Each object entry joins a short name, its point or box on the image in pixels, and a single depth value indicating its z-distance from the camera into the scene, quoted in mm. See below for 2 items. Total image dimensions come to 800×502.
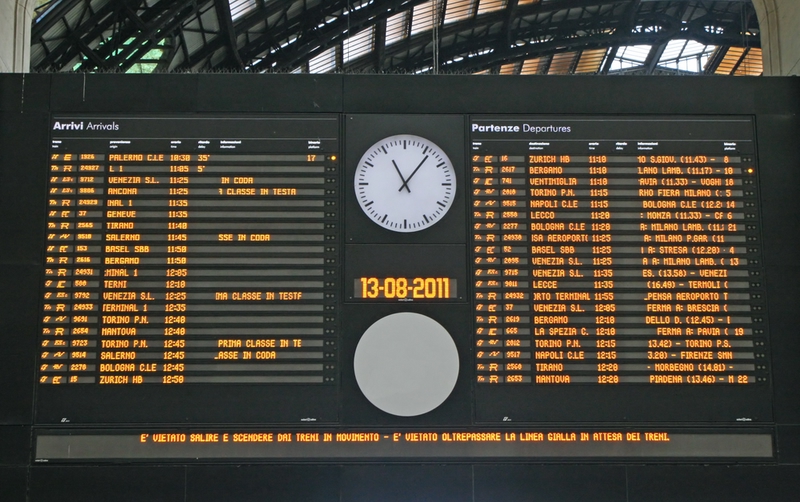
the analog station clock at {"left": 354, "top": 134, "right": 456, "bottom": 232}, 10750
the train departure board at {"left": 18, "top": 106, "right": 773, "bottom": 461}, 10422
